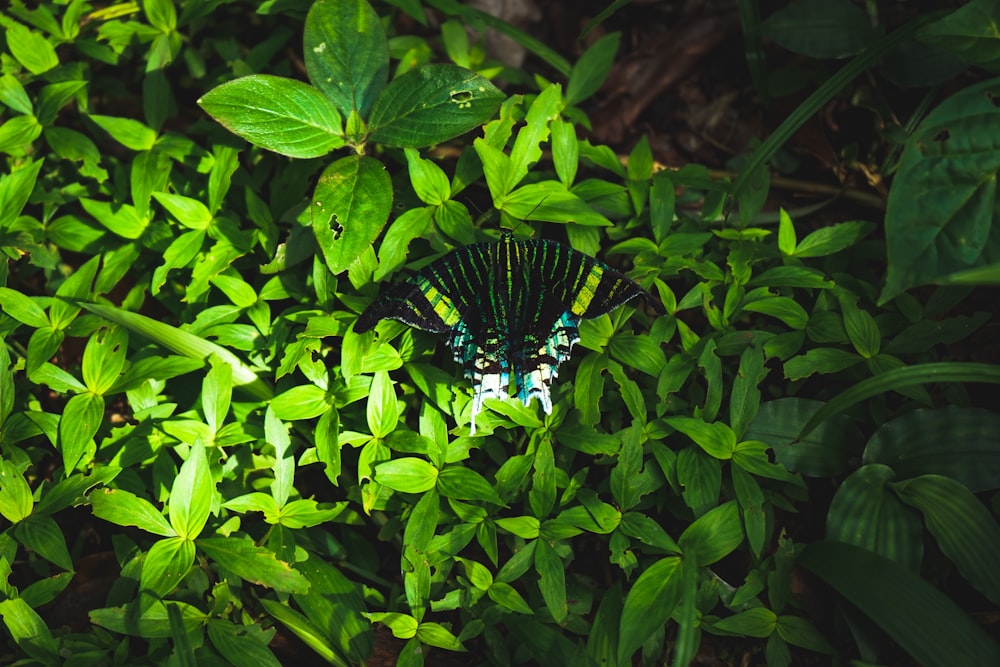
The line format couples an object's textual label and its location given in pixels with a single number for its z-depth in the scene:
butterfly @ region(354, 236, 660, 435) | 2.24
